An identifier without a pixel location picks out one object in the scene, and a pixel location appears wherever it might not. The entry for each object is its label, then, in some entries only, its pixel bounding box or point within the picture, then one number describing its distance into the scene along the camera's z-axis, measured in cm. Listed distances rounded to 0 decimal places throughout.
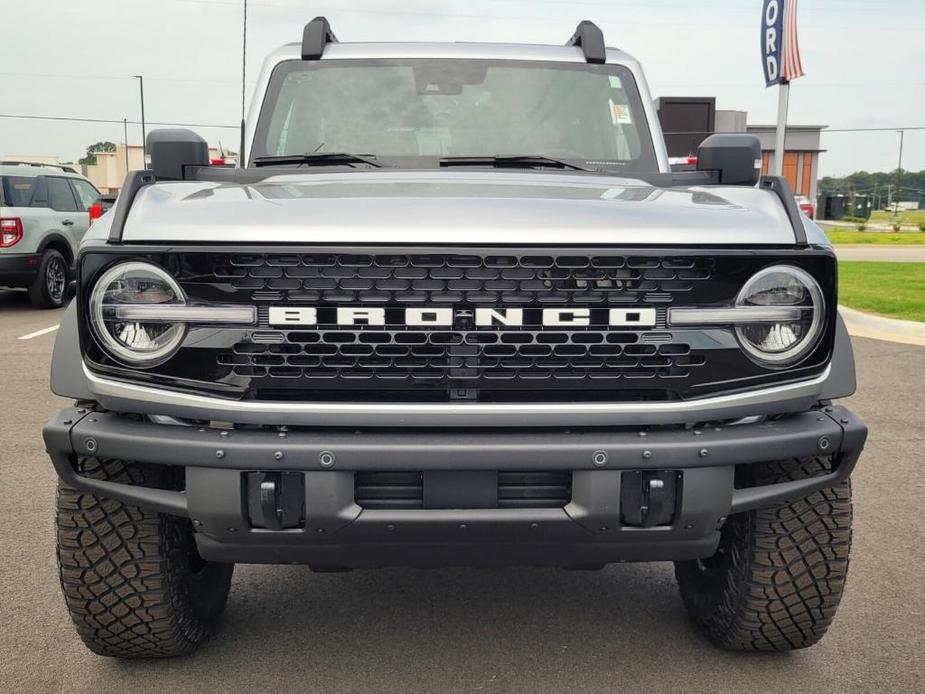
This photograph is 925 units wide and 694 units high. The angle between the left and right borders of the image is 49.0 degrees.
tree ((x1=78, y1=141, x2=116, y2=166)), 9844
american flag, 1681
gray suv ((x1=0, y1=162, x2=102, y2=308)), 1249
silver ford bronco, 246
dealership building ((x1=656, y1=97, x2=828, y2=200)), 1959
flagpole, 1645
